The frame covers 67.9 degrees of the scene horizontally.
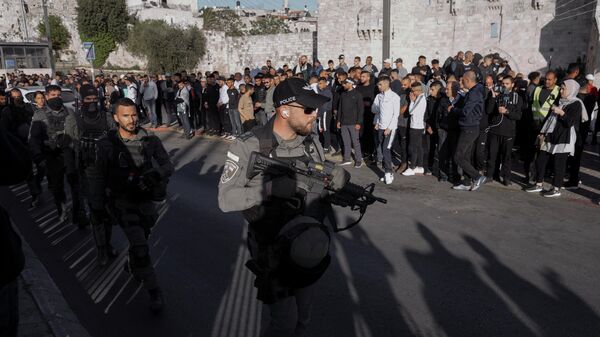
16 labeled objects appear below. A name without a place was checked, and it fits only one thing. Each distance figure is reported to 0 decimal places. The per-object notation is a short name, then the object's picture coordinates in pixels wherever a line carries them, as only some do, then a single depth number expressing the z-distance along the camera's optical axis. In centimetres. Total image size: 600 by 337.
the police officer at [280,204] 266
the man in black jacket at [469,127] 748
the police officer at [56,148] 629
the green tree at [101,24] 4897
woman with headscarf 686
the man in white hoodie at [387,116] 856
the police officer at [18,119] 702
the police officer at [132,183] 410
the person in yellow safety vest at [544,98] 752
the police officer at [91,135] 507
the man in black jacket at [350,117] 940
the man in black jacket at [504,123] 771
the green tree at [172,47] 4103
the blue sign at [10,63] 3705
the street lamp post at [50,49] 2758
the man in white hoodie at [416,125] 858
